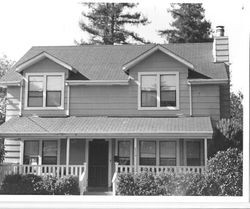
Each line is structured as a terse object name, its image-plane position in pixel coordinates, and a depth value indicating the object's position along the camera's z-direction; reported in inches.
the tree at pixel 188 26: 689.6
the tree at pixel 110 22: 663.1
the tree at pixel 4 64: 568.8
